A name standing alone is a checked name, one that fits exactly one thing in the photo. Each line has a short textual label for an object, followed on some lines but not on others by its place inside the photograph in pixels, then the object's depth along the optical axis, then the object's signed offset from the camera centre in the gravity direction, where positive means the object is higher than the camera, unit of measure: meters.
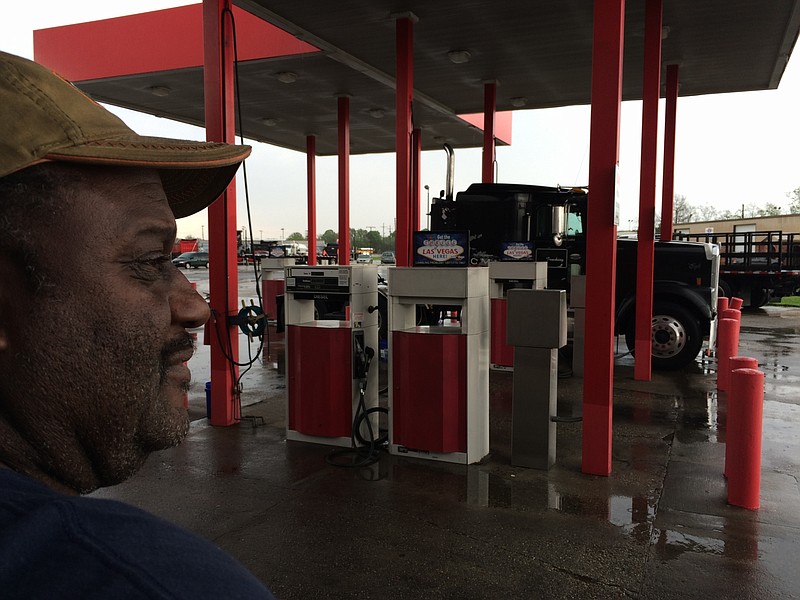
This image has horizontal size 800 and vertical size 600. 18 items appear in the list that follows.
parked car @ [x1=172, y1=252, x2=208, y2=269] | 52.07 -0.53
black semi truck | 10.45 -0.02
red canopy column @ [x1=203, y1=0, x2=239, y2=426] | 6.79 +0.25
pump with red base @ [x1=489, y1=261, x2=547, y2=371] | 10.17 -0.74
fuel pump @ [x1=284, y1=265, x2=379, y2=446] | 6.25 -0.96
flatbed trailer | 17.36 -0.55
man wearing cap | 0.64 -0.09
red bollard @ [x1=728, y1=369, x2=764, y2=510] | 4.81 -1.37
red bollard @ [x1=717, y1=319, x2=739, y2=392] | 8.95 -1.33
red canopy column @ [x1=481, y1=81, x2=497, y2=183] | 13.54 +2.75
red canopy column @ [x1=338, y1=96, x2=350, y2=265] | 15.56 +1.92
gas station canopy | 9.25 +3.41
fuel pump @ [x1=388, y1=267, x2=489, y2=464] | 5.77 -1.05
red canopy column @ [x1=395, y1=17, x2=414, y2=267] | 9.52 +1.81
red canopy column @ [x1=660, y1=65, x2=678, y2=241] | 11.83 +1.81
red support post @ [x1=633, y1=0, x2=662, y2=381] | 9.32 +0.48
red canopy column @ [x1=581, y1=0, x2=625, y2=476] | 5.32 +0.12
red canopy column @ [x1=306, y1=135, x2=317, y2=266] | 20.58 +2.29
